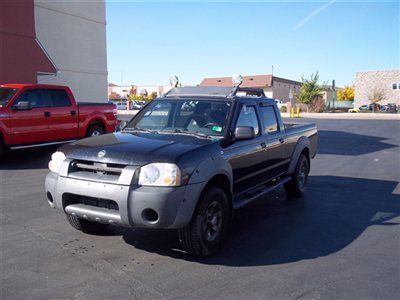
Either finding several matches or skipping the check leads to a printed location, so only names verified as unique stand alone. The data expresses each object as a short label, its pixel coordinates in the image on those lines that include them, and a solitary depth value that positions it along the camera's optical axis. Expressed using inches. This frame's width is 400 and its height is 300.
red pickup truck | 421.4
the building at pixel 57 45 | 716.7
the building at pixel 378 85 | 2546.8
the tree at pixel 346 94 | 3549.2
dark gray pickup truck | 168.6
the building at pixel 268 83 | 3521.2
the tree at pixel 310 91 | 2134.8
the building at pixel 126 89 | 4303.6
